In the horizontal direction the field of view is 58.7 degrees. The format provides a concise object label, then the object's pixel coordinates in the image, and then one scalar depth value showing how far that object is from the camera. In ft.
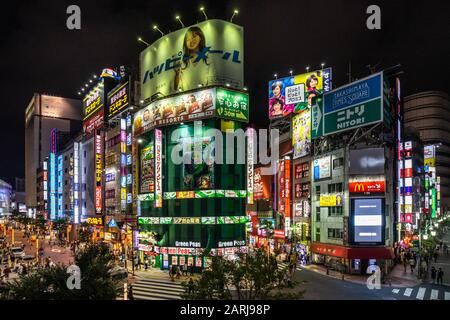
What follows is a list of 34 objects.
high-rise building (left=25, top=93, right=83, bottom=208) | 584.81
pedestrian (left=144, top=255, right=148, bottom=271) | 161.38
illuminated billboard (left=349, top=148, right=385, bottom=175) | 143.33
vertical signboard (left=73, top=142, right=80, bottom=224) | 281.13
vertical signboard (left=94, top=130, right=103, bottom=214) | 231.09
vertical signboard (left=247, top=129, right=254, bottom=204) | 159.22
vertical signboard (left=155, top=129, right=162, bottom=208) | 159.53
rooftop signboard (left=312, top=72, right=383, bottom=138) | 141.08
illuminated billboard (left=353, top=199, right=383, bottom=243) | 140.67
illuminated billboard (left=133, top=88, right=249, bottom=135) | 154.20
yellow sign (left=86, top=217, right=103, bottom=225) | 237.61
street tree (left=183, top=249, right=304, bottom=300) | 58.39
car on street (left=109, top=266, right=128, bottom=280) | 125.85
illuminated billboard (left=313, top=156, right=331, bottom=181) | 161.58
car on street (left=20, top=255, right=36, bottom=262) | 174.09
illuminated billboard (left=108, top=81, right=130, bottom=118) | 228.02
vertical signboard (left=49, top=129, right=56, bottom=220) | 368.68
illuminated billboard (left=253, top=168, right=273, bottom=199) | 247.09
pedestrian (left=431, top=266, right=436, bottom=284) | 127.95
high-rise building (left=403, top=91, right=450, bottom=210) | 462.19
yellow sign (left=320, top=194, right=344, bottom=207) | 151.53
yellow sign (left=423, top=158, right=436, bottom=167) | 392.47
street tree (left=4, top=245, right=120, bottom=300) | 57.67
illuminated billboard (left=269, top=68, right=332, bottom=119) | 216.95
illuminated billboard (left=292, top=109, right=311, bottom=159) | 190.60
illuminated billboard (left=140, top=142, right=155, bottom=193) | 170.91
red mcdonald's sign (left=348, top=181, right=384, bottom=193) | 141.12
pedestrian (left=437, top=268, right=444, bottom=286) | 124.56
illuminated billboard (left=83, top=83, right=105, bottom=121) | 274.36
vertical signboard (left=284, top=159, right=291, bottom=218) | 197.36
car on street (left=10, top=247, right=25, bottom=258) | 179.63
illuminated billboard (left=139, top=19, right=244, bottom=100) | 160.76
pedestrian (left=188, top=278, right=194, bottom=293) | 60.85
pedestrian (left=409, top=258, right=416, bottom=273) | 149.10
